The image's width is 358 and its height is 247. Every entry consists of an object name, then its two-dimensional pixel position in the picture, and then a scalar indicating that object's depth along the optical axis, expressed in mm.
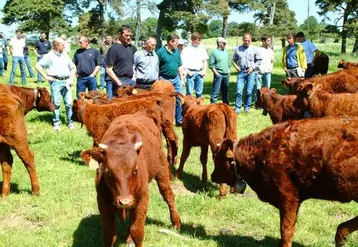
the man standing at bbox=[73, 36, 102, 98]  11805
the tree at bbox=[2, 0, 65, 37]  53156
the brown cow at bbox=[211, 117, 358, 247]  4391
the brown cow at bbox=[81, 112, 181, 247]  3994
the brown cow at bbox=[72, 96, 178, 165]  7520
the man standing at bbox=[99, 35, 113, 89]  17322
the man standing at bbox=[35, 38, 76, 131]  11164
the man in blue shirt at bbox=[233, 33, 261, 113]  13617
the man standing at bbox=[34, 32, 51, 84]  20372
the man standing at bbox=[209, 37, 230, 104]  13227
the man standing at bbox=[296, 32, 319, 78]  14219
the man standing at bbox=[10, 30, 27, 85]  19562
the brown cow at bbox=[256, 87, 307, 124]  9195
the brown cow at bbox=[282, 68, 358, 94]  9859
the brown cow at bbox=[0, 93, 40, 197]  6543
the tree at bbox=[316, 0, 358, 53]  19342
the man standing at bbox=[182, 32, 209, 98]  12792
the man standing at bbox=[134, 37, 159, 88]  9719
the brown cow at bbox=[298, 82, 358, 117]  8219
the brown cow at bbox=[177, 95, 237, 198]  7008
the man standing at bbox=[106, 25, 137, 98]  9641
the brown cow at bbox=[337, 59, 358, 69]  11106
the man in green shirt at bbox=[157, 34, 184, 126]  10750
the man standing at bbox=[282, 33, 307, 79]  13778
